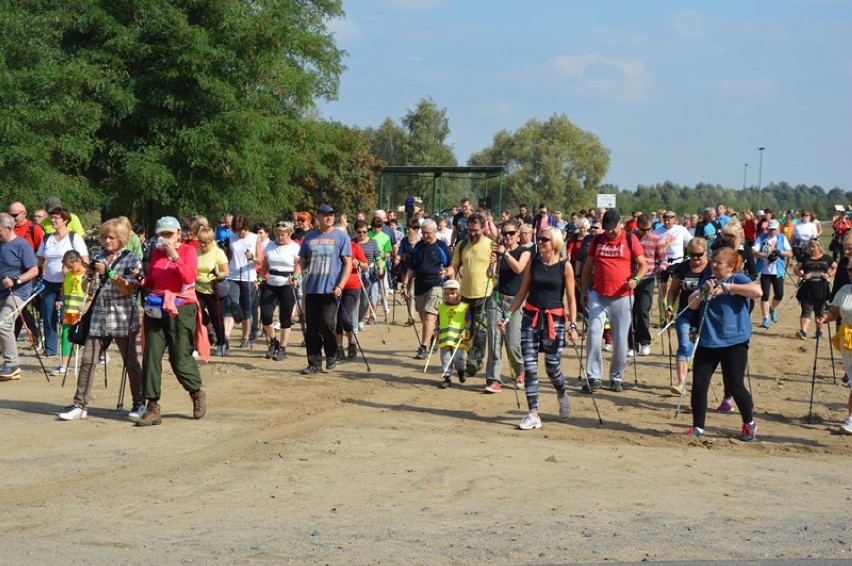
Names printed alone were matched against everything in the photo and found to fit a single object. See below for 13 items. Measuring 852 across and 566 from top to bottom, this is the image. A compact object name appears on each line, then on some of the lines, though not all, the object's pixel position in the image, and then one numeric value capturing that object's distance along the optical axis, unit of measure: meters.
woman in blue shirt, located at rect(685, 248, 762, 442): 10.13
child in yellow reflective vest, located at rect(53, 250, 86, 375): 13.46
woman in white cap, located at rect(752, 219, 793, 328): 19.58
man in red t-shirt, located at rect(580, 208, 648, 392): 12.30
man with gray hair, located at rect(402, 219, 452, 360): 14.73
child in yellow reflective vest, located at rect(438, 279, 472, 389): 12.88
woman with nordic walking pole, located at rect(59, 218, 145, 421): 10.33
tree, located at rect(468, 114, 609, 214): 78.62
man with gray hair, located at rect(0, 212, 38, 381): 12.88
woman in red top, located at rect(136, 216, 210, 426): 10.22
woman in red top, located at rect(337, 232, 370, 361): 14.66
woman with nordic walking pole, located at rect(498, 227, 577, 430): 10.57
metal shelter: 32.50
